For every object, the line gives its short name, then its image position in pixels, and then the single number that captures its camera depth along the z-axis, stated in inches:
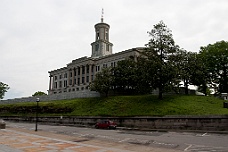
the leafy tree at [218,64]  2240.4
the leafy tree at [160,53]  1565.0
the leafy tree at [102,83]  1909.2
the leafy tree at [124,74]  2018.1
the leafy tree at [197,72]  1902.1
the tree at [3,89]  4335.6
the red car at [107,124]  1362.0
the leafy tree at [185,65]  1669.5
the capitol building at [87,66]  3102.6
